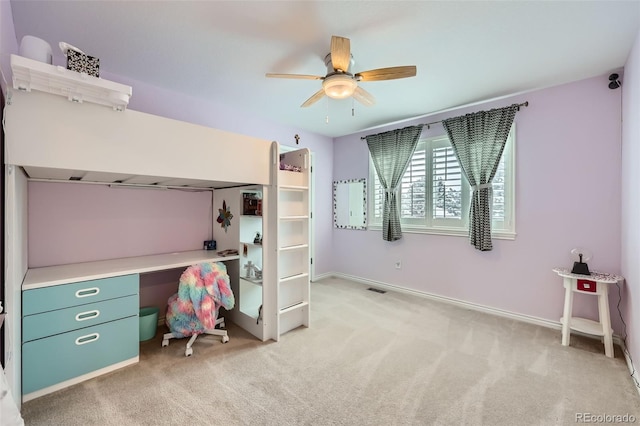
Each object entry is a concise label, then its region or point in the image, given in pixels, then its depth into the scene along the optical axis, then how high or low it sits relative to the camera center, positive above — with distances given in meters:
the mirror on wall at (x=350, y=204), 4.52 +0.14
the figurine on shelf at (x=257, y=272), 2.70 -0.61
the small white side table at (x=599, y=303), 2.26 -0.79
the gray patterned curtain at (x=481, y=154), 3.00 +0.67
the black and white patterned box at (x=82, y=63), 1.53 +0.86
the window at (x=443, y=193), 3.08 +0.25
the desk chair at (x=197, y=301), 2.26 -0.77
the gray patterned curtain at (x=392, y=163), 3.80 +0.72
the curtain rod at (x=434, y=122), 2.91 +1.18
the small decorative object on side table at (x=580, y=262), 2.44 -0.46
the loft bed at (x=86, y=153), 1.45 +0.39
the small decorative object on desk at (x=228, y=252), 2.81 -0.44
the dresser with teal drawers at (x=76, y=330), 1.69 -0.82
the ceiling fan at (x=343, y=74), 1.83 +1.03
